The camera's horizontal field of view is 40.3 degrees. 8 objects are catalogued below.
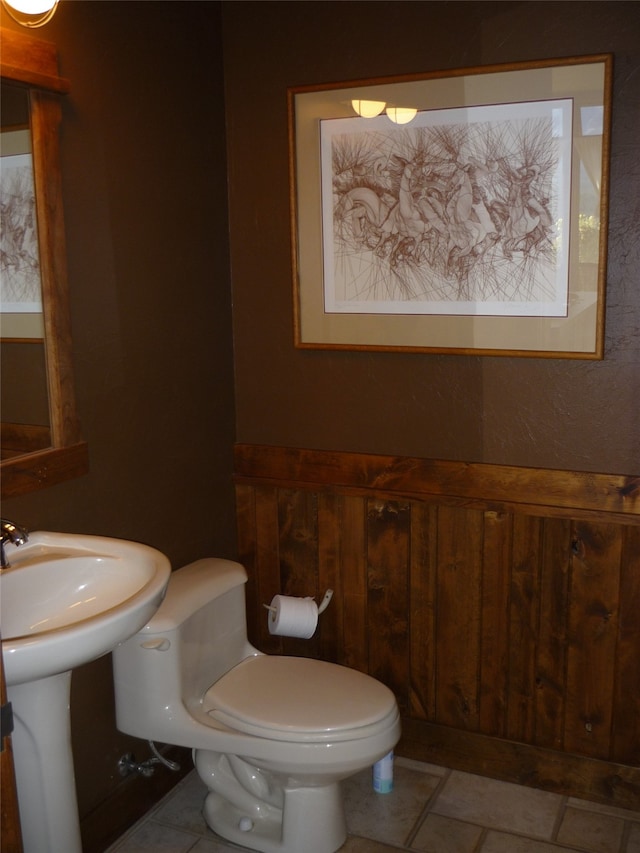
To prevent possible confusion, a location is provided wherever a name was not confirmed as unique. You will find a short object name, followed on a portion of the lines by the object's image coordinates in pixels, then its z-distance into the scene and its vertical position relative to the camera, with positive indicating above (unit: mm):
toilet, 2197 -1094
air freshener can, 2570 -1431
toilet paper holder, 2719 -976
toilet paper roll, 2609 -973
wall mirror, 1959 +37
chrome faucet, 1770 -480
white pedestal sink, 1775 -662
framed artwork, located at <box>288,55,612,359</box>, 2281 +208
